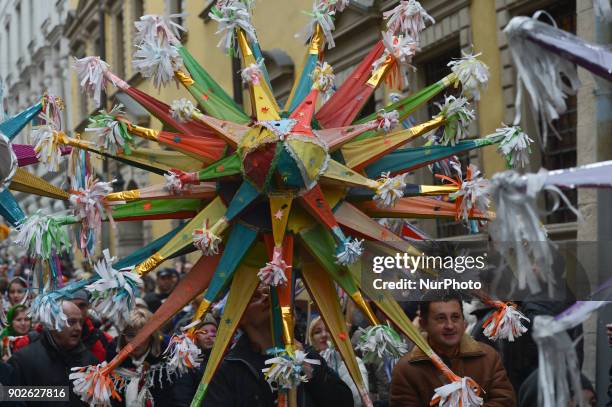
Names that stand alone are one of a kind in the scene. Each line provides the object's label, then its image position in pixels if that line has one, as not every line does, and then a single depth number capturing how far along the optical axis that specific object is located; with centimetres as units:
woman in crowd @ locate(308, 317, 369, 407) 539
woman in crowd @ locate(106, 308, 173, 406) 479
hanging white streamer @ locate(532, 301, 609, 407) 255
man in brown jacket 450
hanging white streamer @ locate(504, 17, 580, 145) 257
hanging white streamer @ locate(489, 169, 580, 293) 252
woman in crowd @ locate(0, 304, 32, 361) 768
